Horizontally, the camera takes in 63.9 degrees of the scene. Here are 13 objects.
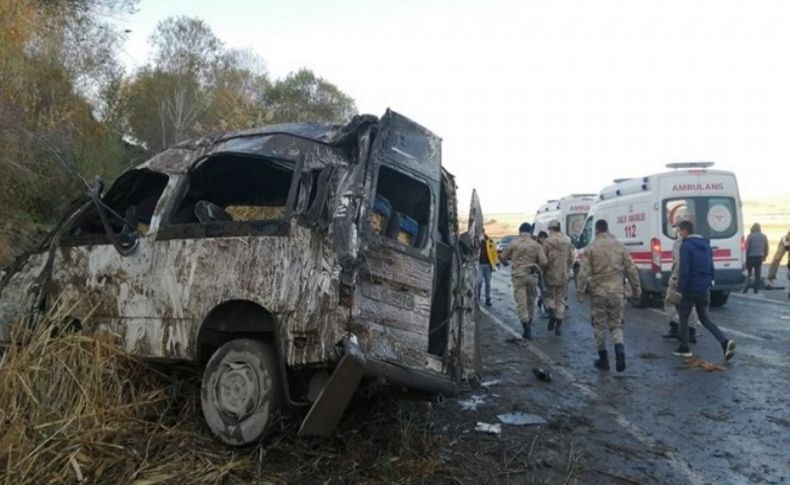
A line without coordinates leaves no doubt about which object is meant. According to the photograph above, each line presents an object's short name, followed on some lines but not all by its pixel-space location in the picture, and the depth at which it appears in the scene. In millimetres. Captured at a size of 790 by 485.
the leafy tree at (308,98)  36938
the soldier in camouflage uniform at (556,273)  10133
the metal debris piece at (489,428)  5008
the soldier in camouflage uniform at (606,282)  7543
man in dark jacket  8008
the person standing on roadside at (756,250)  15164
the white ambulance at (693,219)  12234
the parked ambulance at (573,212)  20750
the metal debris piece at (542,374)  6863
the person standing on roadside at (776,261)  16375
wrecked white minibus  3766
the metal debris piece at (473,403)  5738
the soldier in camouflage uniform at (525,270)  9762
